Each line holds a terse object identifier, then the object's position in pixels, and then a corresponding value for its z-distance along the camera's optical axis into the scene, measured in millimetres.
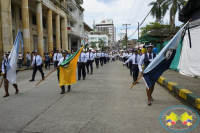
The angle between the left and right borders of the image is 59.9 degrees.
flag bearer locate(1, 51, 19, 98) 6480
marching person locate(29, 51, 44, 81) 10406
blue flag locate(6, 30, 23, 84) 6562
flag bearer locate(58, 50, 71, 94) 7208
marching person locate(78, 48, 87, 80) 10052
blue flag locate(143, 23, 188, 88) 5016
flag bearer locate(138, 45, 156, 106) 6260
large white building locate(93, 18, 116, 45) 174638
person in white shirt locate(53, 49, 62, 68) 14905
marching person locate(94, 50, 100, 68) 18250
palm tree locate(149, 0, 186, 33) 26359
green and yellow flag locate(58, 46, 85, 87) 6742
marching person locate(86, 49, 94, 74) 13215
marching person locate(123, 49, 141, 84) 8789
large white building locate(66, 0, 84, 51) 33906
